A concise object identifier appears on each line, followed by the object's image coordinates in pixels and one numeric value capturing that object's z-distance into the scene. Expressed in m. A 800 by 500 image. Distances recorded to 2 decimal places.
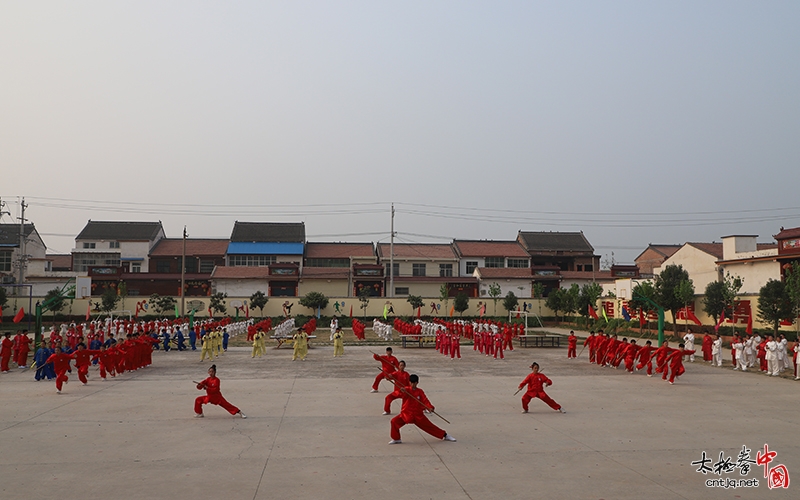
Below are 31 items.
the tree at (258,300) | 51.88
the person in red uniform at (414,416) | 9.66
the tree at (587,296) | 44.22
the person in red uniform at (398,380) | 10.94
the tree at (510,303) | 51.94
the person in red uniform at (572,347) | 24.17
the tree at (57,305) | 43.19
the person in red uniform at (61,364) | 14.85
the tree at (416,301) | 53.12
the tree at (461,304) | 53.06
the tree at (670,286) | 35.41
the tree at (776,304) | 27.75
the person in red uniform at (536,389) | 12.20
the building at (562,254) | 67.69
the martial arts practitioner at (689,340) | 22.62
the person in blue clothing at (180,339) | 28.36
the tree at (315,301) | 51.88
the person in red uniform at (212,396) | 11.52
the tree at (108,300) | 47.88
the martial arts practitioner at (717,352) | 21.56
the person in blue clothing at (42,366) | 17.52
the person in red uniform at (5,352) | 19.59
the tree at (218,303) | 51.72
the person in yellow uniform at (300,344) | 23.16
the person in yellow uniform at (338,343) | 25.04
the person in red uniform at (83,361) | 15.94
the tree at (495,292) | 56.58
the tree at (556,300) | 51.15
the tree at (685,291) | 34.53
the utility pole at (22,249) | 52.04
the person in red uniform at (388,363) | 13.29
